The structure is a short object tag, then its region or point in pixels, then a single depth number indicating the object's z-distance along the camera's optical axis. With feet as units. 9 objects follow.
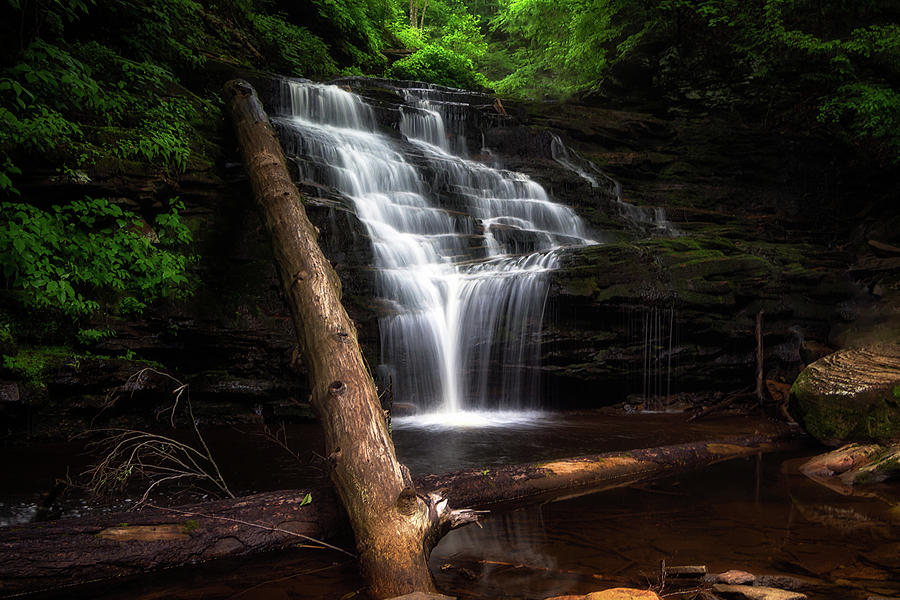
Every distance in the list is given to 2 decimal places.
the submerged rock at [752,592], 6.30
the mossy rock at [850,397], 15.52
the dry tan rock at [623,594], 6.20
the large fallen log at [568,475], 10.62
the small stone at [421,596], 6.50
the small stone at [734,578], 7.07
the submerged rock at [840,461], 13.92
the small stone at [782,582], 7.11
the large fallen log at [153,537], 7.29
